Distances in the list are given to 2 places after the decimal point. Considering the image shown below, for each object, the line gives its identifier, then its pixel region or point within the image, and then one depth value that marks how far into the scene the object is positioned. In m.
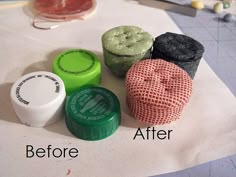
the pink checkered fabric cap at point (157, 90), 0.12
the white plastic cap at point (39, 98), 0.13
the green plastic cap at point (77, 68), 0.14
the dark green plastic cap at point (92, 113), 0.13
